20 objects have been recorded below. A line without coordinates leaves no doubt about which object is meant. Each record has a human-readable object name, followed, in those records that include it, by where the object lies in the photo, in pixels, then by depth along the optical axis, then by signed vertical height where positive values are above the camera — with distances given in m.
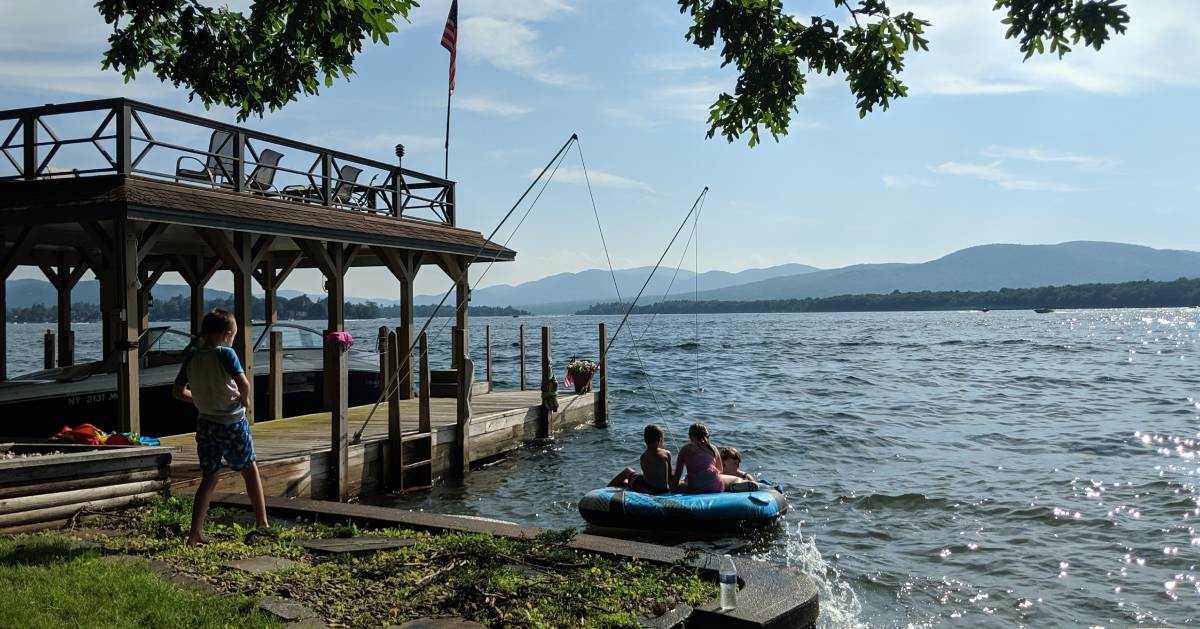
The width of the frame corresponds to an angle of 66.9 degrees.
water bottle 6.36 -2.04
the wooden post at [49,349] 21.19 -0.96
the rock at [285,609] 5.96 -2.03
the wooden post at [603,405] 24.02 -2.73
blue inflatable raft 11.91 -2.78
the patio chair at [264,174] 15.07 +2.23
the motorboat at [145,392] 12.57 -1.27
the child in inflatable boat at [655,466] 12.80 -2.34
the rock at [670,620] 6.12 -2.18
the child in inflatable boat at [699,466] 12.64 -2.32
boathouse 11.36 +1.03
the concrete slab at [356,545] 7.73 -2.09
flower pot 23.78 -2.09
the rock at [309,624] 5.80 -2.06
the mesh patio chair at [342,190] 16.75 +2.15
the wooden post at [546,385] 20.02 -1.84
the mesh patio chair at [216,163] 13.88 +2.25
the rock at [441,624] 5.96 -2.12
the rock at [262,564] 7.01 -2.04
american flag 19.66 +5.92
